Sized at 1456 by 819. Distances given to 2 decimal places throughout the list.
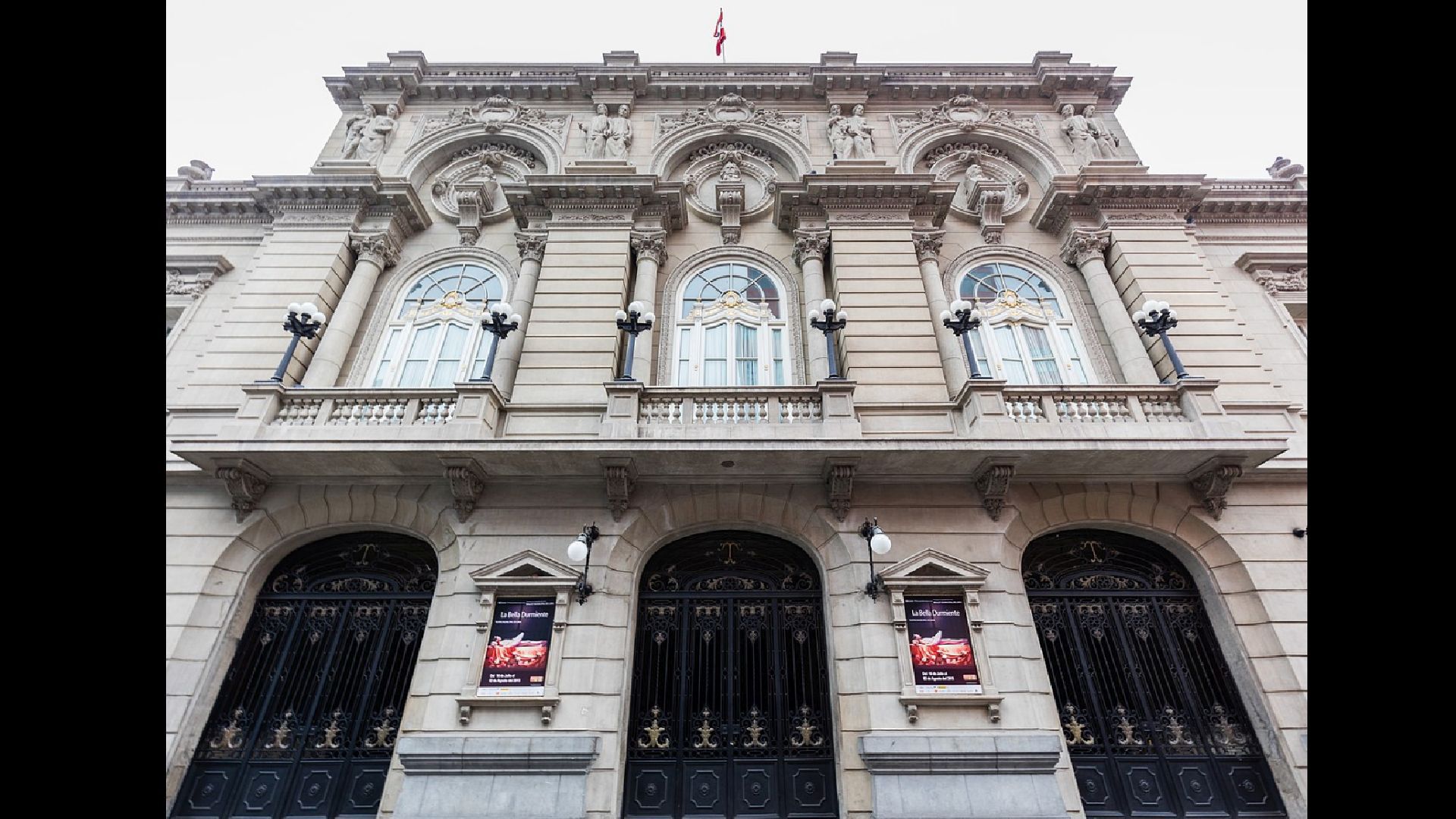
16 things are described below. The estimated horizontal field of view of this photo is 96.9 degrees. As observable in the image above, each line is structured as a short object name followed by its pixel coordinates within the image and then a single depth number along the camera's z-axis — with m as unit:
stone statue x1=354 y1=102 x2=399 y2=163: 17.83
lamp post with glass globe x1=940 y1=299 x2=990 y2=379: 12.16
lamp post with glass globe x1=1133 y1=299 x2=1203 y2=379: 11.91
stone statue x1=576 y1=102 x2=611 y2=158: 17.86
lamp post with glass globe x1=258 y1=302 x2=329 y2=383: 11.90
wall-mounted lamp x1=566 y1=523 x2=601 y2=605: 9.72
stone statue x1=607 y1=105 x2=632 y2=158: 17.80
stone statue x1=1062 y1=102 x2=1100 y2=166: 17.78
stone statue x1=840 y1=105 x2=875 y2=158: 17.70
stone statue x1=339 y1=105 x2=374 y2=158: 17.80
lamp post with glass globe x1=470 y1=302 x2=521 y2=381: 12.30
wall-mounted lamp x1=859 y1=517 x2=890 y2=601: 9.68
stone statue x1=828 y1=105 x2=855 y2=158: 17.77
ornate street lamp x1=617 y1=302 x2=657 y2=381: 12.38
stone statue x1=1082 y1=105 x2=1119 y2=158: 17.86
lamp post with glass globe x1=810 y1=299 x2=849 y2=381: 12.07
